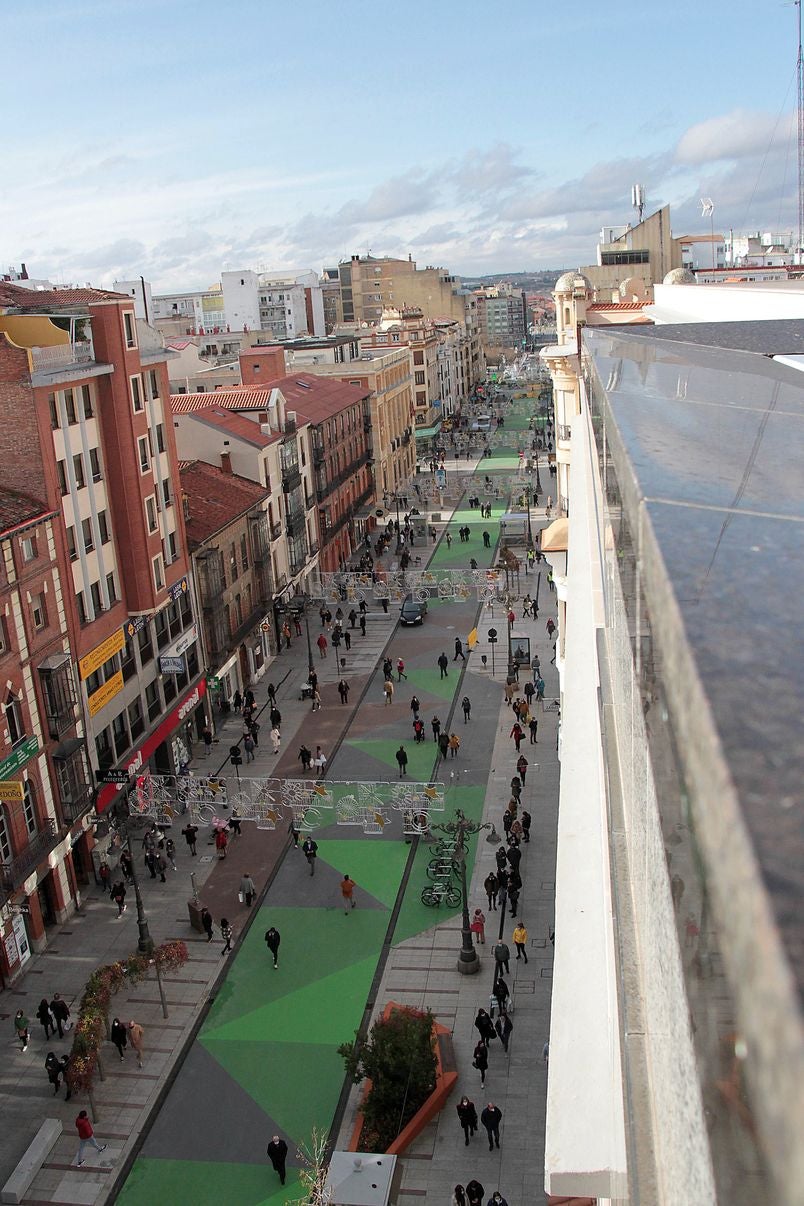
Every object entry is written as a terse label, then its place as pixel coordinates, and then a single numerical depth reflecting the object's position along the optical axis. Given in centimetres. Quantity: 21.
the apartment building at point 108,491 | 2606
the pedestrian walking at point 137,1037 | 1995
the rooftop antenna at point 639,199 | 9369
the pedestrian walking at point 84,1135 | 1756
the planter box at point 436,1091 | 1736
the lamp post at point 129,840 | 2288
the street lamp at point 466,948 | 2175
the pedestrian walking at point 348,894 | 2471
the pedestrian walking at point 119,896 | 2528
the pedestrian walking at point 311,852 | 2673
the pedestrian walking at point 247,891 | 2525
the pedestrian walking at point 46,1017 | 2064
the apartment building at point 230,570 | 3616
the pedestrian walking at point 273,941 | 2275
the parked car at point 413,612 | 4704
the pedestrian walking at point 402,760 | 3102
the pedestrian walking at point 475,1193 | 1555
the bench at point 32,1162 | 1659
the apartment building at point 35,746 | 2291
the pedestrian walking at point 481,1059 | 1856
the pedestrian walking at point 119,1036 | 2006
